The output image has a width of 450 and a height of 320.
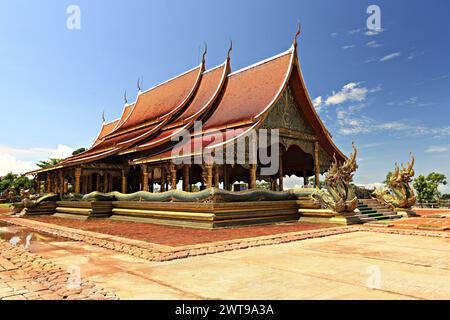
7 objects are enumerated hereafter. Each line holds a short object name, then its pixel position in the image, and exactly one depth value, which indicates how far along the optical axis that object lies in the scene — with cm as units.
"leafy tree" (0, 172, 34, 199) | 4353
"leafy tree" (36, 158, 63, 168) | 3816
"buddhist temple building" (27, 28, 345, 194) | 1336
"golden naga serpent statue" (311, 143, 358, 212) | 1078
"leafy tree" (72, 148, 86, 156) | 3331
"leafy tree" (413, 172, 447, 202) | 3003
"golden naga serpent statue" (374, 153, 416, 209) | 1527
